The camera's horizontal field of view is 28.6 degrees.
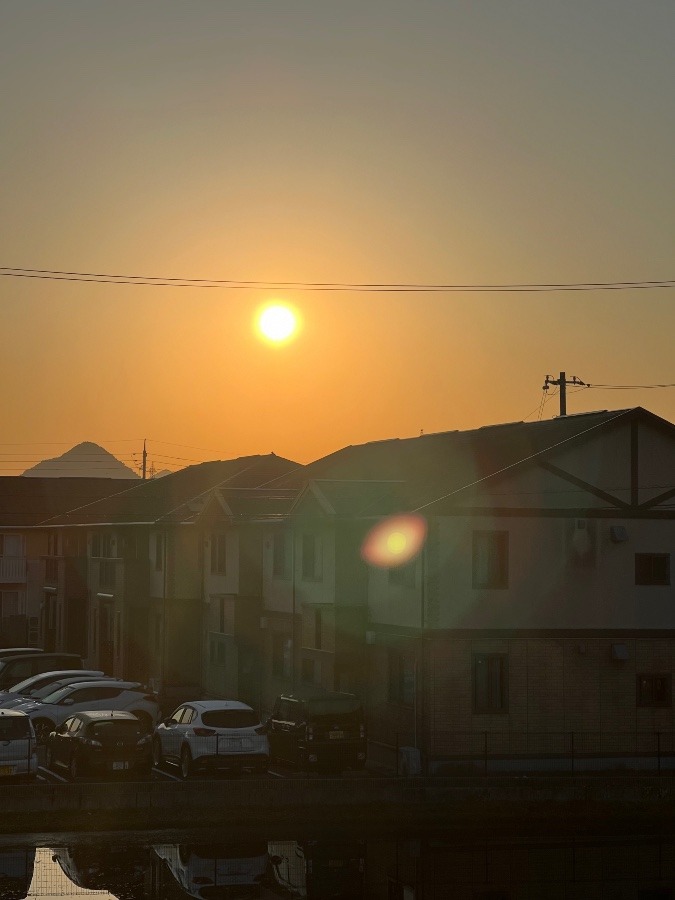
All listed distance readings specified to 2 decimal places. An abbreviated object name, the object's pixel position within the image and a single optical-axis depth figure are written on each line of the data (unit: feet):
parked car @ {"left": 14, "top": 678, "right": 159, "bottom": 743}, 131.75
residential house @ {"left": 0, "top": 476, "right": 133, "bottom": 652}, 222.48
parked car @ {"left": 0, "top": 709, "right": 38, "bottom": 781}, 100.07
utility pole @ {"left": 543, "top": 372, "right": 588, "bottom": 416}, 233.76
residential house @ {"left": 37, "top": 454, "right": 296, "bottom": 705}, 180.24
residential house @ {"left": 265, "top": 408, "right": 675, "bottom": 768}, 116.37
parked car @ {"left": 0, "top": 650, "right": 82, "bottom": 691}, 173.62
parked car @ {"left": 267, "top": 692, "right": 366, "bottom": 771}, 112.88
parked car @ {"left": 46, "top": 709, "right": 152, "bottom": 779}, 107.34
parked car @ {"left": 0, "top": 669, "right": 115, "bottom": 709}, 140.46
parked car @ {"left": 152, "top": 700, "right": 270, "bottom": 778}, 108.17
